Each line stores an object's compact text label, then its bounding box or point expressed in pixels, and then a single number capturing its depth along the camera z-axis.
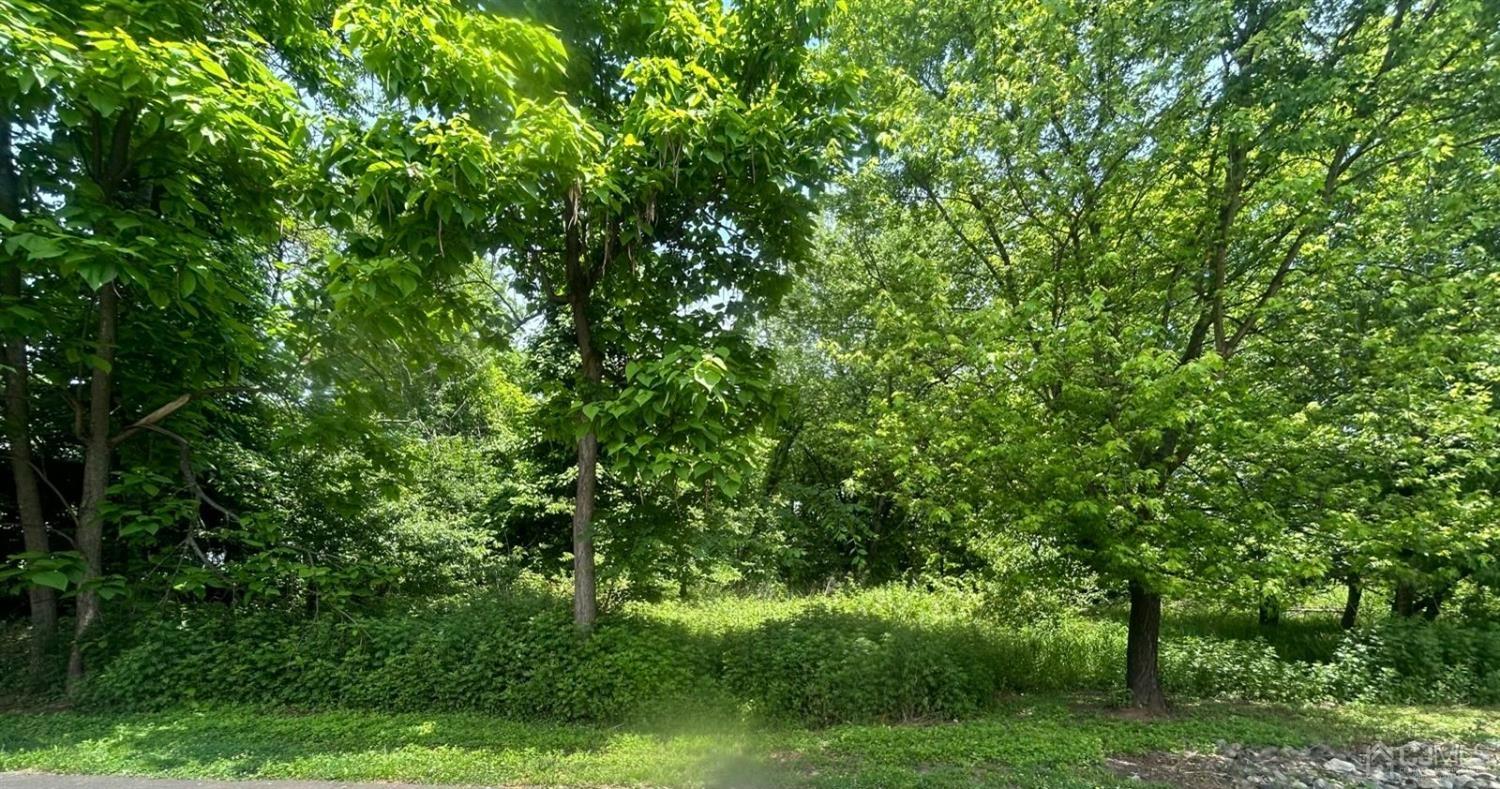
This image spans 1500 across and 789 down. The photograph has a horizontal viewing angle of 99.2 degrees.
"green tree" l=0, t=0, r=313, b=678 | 4.62
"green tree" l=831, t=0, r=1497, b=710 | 5.46
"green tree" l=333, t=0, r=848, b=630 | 4.81
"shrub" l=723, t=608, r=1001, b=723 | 6.13
